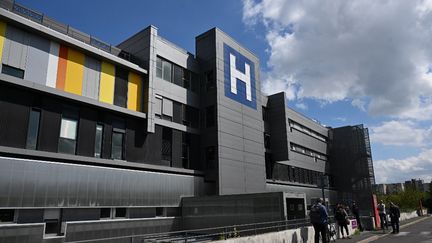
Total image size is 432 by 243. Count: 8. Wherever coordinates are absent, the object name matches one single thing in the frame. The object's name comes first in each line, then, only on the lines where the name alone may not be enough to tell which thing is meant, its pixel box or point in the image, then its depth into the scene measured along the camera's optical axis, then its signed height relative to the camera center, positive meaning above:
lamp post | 17.04 +1.02
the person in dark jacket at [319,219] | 14.51 -0.65
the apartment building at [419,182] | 130.81 +7.41
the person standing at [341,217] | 18.34 -0.74
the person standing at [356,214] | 22.22 -0.70
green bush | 54.46 +0.59
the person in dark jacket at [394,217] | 21.22 -0.87
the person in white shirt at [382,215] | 22.52 -0.80
